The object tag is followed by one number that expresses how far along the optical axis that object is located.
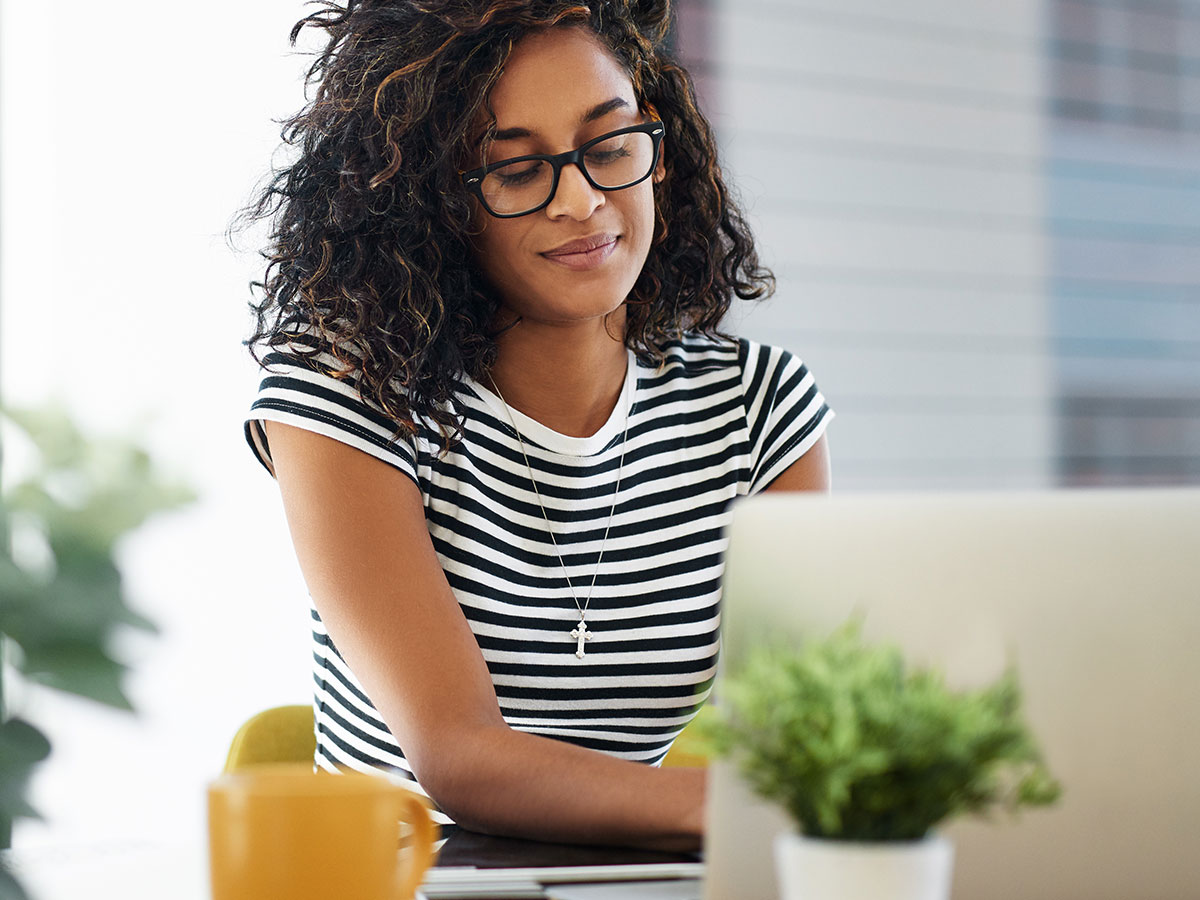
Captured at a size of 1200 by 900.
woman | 1.35
